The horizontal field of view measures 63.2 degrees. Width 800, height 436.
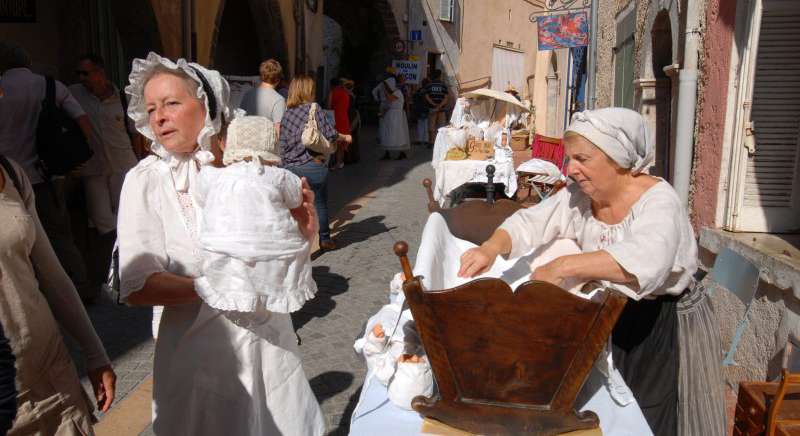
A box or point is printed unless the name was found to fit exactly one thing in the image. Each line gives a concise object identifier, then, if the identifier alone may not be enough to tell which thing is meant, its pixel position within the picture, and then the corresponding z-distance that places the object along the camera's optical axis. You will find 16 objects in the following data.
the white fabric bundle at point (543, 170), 6.98
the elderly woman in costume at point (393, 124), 14.52
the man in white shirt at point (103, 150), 5.31
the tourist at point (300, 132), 5.93
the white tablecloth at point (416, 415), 1.88
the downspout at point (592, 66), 8.60
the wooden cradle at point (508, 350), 1.69
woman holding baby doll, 1.95
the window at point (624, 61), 8.00
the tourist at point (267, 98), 6.03
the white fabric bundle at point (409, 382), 1.93
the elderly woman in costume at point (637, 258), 1.94
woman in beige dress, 1.59
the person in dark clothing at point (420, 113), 16.98
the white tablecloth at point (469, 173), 7.14
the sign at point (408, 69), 18.43
